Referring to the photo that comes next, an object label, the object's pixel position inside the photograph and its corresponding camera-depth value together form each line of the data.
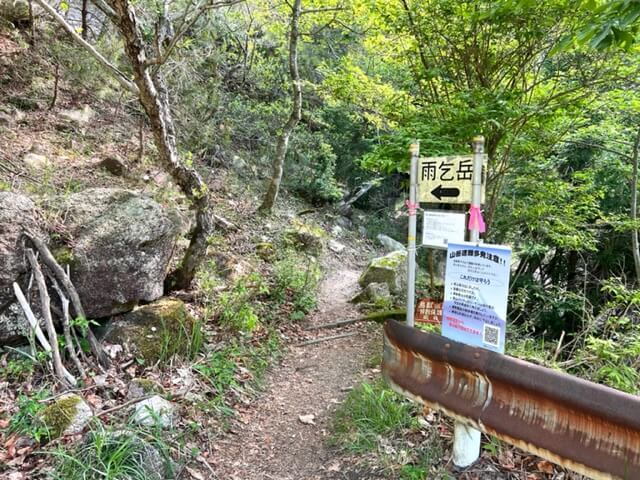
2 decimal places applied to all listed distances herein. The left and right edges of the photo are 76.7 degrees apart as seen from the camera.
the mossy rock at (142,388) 3.60
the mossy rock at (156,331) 4.23
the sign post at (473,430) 2.77
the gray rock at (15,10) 8.76
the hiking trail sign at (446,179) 2.91
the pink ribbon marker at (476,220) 2.78
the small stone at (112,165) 7.56
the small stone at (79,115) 8.48
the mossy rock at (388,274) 8.62
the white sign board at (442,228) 2.91
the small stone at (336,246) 11.90
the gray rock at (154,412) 3.19
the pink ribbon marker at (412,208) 3.21
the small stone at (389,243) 13.52
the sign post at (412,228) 3.23
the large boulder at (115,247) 4.25
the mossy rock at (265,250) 8.52
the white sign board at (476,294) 2.56
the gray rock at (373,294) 7.91
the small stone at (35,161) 6.33
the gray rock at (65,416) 2.97
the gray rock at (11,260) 3.67
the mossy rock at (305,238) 10.08
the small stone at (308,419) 3.94
